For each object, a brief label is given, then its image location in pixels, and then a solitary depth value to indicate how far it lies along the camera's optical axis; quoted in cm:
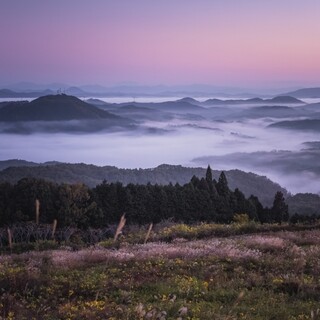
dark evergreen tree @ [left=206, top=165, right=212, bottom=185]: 7069
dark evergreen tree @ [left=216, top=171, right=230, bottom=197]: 6819
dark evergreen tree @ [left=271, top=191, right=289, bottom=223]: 6119
